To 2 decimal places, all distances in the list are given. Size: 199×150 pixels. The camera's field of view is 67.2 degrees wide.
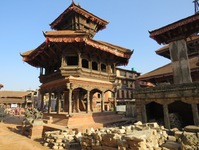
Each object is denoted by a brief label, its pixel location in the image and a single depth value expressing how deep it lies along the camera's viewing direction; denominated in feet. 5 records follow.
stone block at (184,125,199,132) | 21.01
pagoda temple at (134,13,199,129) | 27.52
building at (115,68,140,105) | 140.15
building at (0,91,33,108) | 165.83
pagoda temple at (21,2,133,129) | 43.21
